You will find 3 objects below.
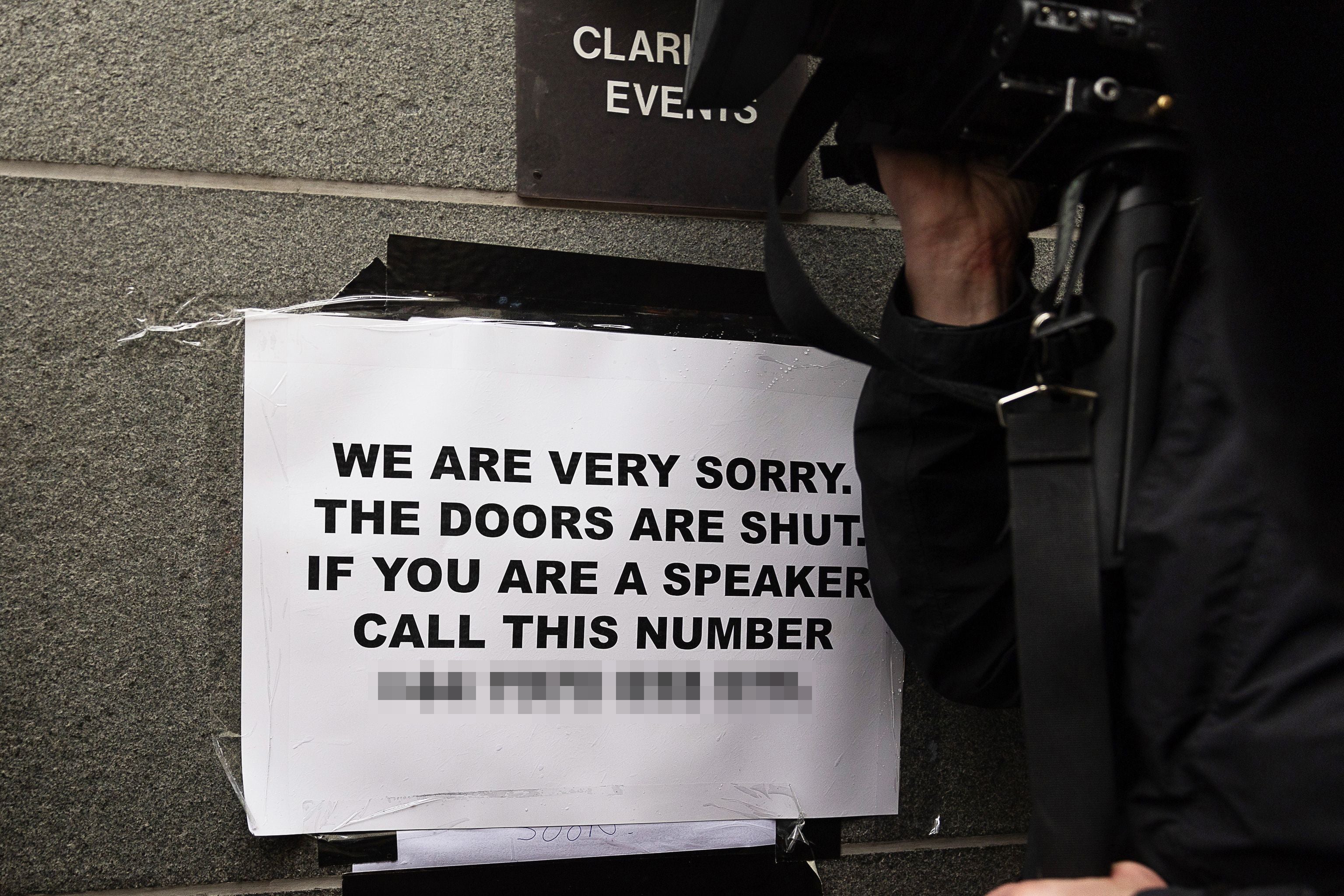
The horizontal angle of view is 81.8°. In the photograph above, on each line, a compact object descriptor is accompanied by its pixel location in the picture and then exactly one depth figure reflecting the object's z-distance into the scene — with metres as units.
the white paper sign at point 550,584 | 0.66
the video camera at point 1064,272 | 0.43
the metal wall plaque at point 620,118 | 0.72
